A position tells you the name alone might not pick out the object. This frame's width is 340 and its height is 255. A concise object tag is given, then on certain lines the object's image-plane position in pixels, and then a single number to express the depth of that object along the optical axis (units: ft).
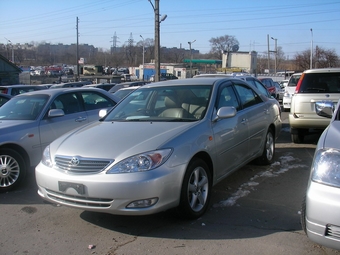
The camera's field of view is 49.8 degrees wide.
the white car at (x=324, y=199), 8.79
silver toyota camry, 11.84
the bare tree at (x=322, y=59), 211.61
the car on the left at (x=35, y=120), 18.15
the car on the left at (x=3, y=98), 33.12
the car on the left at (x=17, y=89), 46.25
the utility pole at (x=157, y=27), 71.51
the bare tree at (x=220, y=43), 350.09
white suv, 25.73
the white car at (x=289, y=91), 53.16
